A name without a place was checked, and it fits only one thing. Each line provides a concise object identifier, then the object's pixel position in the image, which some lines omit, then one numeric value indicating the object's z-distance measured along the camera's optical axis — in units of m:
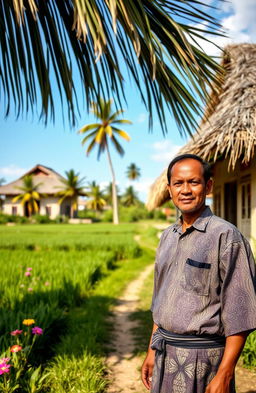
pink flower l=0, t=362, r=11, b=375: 2.08
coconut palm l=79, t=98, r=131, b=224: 30.91
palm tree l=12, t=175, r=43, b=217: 33.62
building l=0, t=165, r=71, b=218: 34.78
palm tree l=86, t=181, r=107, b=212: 44.03
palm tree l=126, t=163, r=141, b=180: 59.03
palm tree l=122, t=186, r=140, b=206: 56.97
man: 1.15
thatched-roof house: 4.56
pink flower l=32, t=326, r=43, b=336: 2.51
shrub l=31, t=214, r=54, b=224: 31.70
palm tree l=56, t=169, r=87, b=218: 35.00
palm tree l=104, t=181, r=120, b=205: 53.66
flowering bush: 2.23
